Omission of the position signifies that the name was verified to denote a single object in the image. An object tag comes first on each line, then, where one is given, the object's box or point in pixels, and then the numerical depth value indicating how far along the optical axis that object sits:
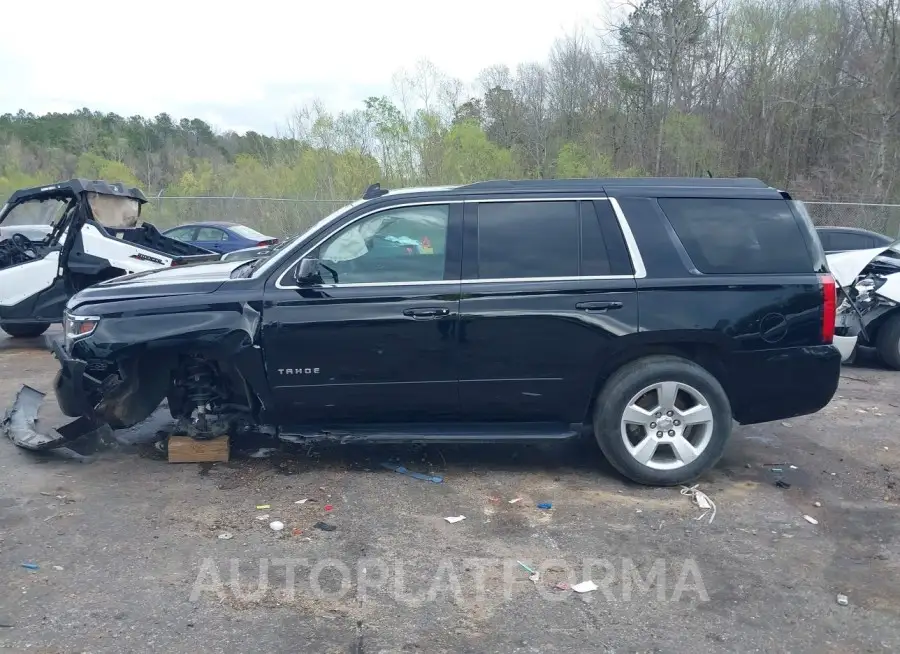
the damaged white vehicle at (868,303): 8.20
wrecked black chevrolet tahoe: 4.82
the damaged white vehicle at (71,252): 9.12
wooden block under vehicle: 5.30
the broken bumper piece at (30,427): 5.40
